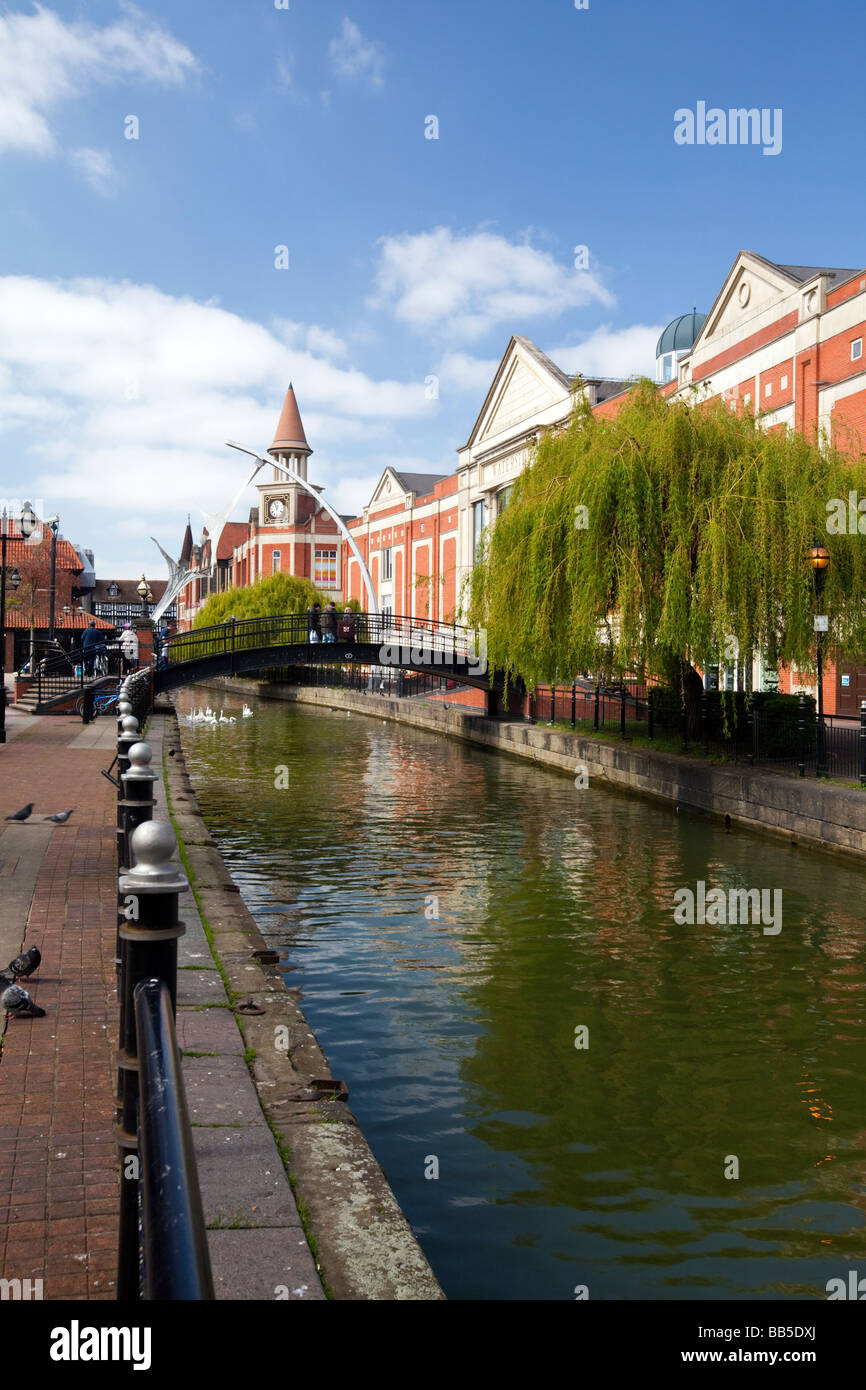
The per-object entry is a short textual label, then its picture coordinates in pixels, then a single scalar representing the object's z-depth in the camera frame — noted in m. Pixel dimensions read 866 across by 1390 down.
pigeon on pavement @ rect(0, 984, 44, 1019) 5.70
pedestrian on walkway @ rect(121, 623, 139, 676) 28.84
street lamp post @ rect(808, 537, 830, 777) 16.03
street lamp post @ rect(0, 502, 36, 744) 23.45
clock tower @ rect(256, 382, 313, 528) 84.25
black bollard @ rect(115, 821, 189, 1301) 2.24
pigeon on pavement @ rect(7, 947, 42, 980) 6.12
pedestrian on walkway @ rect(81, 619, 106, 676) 32.12
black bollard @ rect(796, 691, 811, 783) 16.42
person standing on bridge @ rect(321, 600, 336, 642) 32.81
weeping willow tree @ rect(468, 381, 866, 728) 16.95
